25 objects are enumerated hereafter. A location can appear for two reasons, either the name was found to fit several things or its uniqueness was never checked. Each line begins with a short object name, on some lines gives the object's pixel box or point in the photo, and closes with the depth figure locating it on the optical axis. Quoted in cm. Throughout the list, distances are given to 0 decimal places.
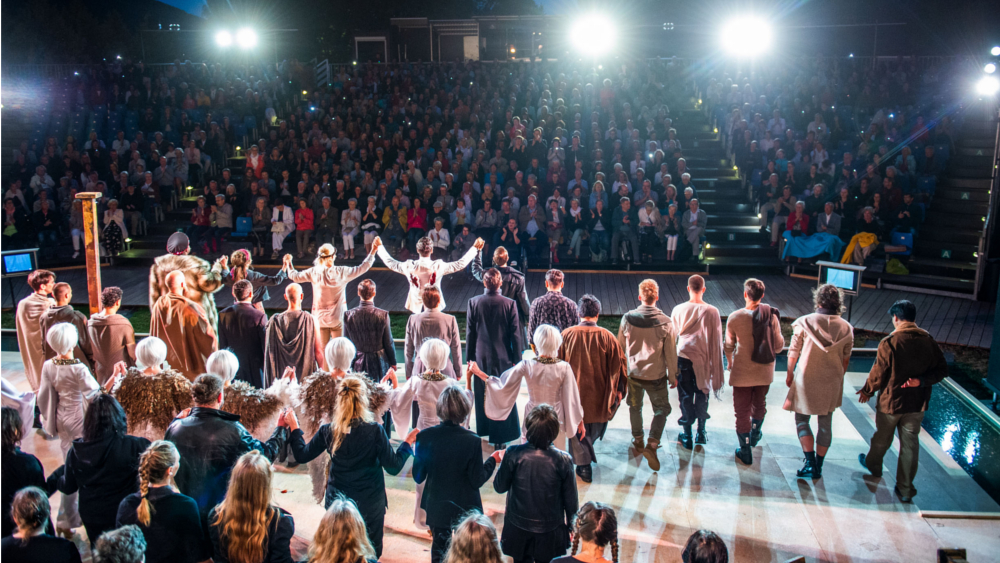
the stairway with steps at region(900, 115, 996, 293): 1052
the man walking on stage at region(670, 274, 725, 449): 517
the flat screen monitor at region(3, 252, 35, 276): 764
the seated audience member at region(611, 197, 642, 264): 1144
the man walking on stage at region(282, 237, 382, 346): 606
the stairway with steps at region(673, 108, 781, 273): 1175
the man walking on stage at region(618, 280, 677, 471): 503
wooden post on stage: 604
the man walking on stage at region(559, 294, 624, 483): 479
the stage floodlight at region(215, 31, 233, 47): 1972
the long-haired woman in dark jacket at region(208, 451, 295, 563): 283
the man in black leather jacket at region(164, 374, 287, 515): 340
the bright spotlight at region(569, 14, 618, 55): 2023
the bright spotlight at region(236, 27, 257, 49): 1872
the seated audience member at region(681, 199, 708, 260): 1148
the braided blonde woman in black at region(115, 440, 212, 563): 290
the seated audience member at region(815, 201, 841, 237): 1105
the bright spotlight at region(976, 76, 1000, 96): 794
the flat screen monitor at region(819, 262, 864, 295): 717
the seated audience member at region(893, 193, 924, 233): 1100
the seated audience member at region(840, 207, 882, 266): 1056
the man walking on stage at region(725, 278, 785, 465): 509
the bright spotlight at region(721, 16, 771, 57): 1789
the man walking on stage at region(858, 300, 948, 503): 461
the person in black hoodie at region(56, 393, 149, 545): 337
